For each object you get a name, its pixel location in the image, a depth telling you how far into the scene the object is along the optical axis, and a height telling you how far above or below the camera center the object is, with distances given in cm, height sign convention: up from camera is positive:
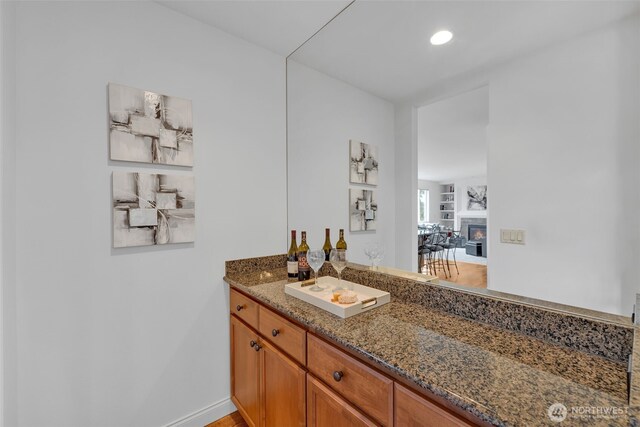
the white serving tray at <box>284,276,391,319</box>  115 -40
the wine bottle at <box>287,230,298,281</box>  177 -32
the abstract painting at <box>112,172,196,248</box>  143 +3
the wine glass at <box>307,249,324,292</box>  148 -25
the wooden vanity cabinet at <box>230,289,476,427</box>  79 -64
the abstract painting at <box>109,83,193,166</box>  142 +48
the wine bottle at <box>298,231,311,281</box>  171 -34
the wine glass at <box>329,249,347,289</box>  144 -25
